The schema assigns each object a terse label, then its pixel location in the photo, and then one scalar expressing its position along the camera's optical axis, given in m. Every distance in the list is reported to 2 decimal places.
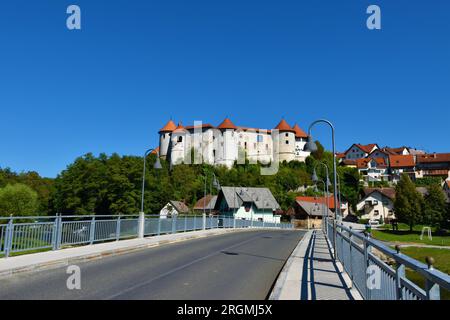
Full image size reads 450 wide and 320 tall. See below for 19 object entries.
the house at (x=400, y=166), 118.62
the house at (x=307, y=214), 74.62
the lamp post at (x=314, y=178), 22.52
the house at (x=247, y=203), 66.81
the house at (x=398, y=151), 138.88
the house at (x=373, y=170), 124.62
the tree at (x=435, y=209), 67.36
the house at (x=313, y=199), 82.82
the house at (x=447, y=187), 91.69
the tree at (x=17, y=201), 55.59
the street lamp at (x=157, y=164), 23.74
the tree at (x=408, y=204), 67.62
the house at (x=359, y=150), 142.12
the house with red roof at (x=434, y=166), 115.25
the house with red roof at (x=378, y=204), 90.19
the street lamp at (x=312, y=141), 15.61
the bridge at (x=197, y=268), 5.55
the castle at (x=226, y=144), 114.00
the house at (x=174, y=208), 73.56
